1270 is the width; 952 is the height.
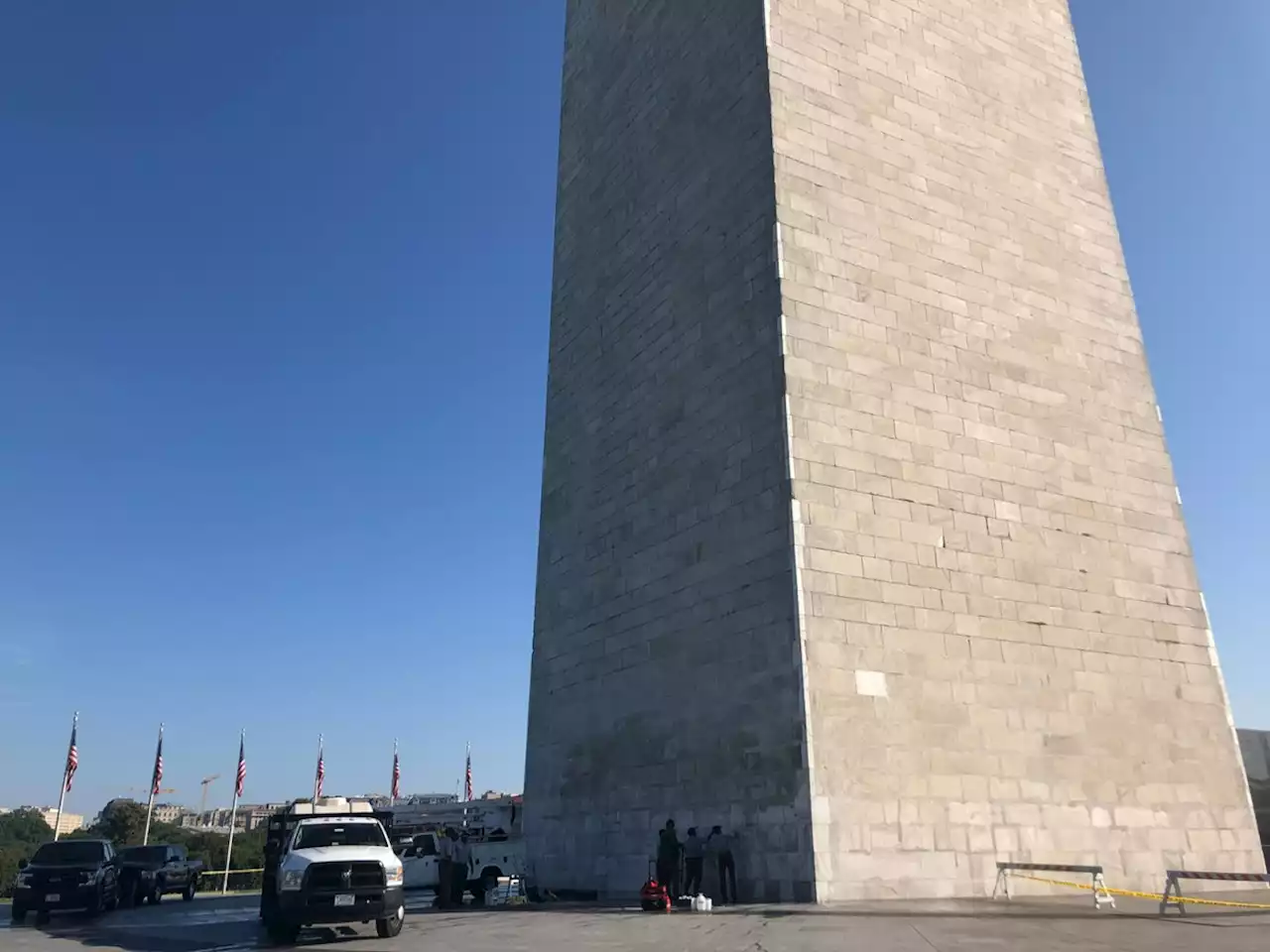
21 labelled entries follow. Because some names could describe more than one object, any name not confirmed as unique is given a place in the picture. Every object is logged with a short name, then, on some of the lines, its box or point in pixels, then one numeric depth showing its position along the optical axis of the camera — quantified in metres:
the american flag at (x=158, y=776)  40.03
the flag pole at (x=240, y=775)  40.59
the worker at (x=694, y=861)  14.03
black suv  16.97
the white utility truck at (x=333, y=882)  11.61
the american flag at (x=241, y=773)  40.59
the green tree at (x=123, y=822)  75.00
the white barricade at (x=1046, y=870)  12.66
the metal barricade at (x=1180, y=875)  11.03
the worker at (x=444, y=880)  17.75
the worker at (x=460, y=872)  18.61
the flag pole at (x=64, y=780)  35.68
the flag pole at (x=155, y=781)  39.91
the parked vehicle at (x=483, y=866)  20.42
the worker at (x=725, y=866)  13.66
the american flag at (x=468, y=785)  50.94
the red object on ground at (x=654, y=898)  13.27
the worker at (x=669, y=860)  14.21
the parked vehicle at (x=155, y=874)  21.69
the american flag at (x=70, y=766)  36.50
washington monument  13.87
